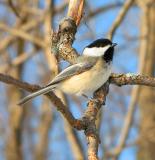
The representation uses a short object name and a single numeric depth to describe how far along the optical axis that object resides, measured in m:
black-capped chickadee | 3.72
